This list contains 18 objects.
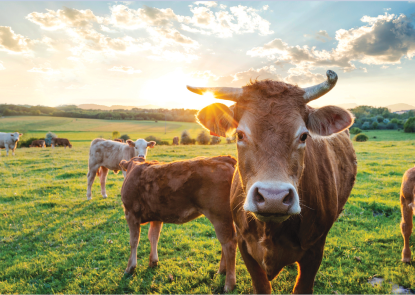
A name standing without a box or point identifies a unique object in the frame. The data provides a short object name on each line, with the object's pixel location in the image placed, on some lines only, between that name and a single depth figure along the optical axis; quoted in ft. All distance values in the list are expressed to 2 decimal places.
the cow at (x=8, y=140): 81.82
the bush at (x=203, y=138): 146.47
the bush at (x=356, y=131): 161.44
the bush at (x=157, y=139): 147.43
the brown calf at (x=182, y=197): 13.64
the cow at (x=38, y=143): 132.36
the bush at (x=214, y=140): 156.76
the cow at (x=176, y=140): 141.75
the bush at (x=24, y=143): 147.70
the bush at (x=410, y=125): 153.28
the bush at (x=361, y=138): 124.90
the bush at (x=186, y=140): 155.52
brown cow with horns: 6.71
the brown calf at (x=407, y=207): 15.20
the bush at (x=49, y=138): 155.33
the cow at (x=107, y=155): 33.04
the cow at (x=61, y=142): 128.36
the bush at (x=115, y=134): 179.60
